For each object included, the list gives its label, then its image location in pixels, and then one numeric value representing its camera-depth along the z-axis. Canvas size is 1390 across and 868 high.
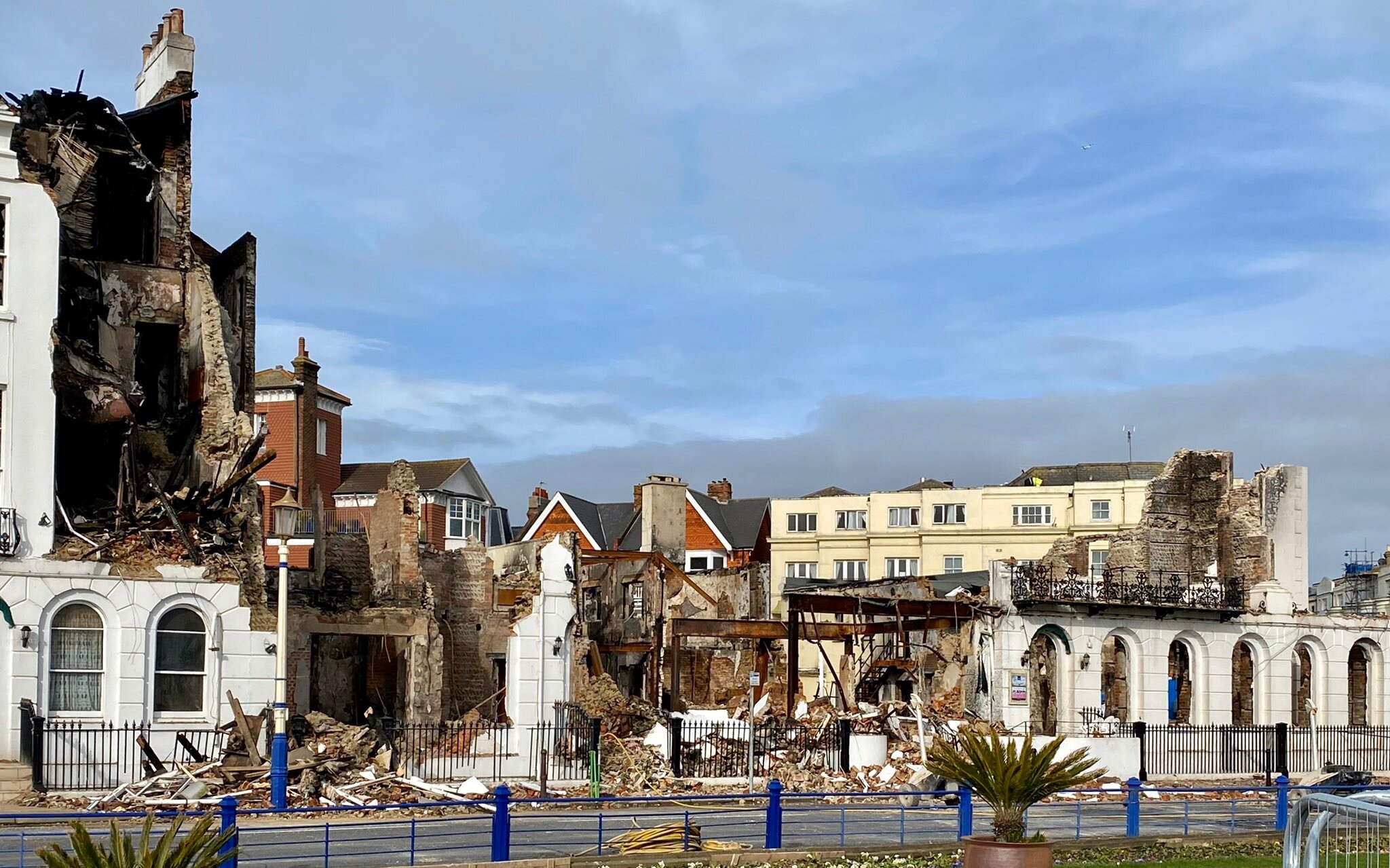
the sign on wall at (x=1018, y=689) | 38.94
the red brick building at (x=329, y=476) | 64.12
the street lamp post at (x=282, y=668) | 23.22
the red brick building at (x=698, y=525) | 80.12
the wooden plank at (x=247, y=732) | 28.27
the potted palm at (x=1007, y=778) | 19.19
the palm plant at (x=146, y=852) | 12.98
